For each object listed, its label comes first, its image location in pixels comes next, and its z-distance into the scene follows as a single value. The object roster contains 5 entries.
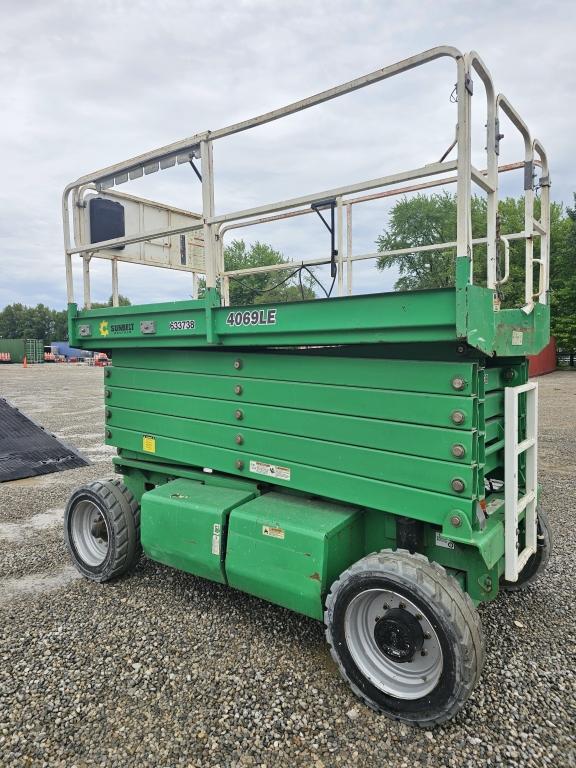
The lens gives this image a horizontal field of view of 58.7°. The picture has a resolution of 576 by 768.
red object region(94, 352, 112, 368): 46.68
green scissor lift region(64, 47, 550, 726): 2.66
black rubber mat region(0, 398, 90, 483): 7.76
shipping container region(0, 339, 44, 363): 55.56
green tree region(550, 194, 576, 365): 30.34
